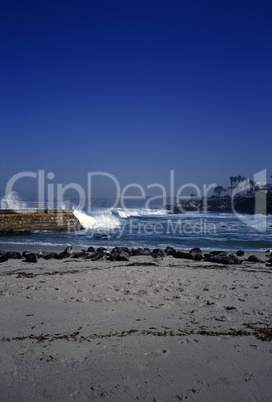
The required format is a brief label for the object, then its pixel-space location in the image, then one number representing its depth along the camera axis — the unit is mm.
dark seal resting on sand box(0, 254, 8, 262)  11548
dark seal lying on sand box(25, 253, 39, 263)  11612
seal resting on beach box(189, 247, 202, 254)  13553
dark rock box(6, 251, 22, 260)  12379
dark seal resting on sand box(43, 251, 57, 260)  12508
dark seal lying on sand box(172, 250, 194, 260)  12605
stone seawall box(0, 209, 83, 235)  24609
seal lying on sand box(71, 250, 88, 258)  12802
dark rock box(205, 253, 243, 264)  11567
